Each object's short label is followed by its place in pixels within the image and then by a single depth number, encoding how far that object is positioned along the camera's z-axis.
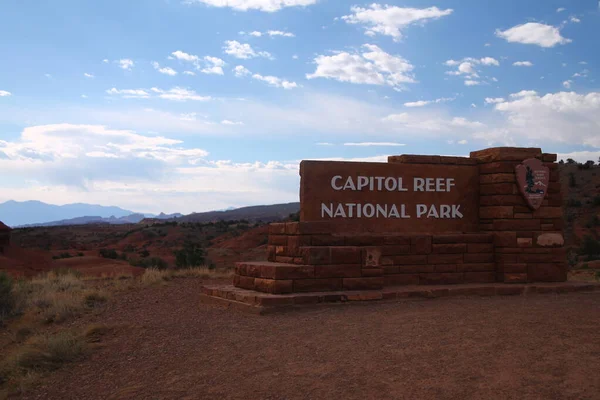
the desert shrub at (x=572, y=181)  44.47
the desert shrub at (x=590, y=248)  27.88
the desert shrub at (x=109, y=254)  32.97
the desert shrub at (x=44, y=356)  7.46
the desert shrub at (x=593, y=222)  36.00
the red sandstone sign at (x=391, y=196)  11.52
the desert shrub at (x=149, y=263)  27.62
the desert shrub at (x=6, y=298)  12.41
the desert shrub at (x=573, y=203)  40.03
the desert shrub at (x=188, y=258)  27.14
